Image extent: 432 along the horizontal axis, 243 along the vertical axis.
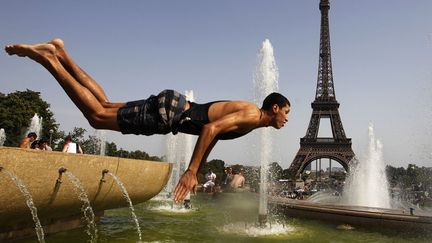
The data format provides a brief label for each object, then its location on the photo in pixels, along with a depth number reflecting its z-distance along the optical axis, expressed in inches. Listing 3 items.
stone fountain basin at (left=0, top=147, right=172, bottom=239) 173.6
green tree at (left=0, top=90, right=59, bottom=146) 1621.6
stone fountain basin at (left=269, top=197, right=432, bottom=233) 388.5
